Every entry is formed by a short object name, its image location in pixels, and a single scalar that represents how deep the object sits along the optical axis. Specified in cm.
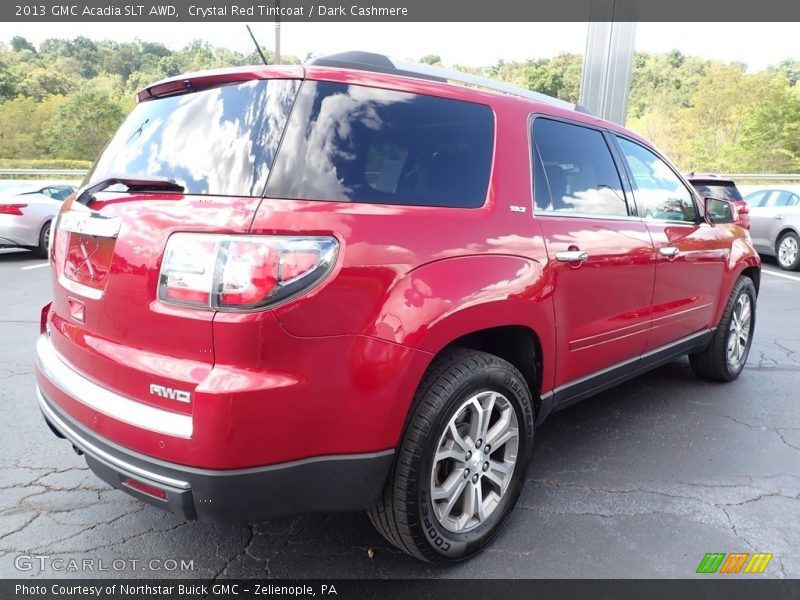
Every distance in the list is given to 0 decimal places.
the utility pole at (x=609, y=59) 1082
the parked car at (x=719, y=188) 895
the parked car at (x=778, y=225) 1035
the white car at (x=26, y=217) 949
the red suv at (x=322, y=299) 165
